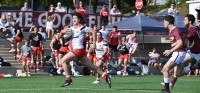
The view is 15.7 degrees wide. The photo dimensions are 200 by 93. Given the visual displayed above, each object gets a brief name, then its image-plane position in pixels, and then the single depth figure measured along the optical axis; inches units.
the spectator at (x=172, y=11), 1732.8
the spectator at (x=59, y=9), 1632.8
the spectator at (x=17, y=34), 1455.5
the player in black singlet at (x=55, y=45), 1412.5
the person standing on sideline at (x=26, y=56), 1369.3
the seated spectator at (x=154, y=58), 1548.7
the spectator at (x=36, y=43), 1413.6
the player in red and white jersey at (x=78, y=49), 825.5
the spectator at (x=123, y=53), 1450.5
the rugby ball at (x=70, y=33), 834.5
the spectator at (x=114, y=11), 1723.4
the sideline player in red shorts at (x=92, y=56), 1227.5
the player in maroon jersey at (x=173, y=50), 718.6
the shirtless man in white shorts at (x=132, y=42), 1529.3
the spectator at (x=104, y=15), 1637.6
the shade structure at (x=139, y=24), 1619.1
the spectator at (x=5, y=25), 1465.3
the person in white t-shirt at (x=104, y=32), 1418.1
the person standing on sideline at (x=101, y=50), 1066.1
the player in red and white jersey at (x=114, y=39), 1508.4
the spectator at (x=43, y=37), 1428.4
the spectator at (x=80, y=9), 1530.5
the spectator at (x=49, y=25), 1515.7
